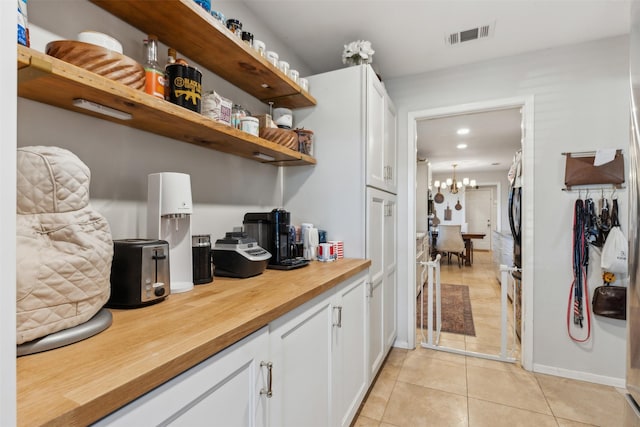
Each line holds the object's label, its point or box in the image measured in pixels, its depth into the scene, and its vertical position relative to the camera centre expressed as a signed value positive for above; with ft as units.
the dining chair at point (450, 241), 22.36 -1.79
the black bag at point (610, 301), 6.86 -1.90
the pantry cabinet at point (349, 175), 6.46 +0.89
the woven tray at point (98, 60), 2.81 +1.48
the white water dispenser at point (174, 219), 3.63 -0.05
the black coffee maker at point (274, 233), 5.41 -0.33
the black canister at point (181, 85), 3.66 +1.56
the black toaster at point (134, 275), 3.01 -0.60
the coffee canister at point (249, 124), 4.90 +1.46
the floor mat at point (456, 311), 10.48 -3.81
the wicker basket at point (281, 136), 5.55 +1.47
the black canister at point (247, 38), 4.88 +2.85
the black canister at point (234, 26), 4.59 +2.84
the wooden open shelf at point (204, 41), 3.66 +2.45
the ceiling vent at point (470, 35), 6.84 +4.21
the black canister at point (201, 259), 4.13 -0.60
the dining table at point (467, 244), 24.04 -2.18
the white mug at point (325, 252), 6.11 -0.73
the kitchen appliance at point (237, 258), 4.50 -0.64
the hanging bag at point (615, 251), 6.70 -0.74
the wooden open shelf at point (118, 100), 2.47 +1.15
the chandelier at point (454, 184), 25.50 +2.98
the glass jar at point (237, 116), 4.86 +1.58
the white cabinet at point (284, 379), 2.12 -1.58
